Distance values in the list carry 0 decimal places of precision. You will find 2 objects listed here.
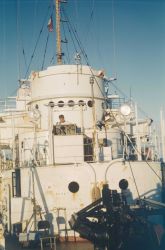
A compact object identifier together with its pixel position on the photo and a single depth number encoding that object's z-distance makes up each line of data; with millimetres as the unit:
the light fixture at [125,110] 19484
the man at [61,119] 20547
